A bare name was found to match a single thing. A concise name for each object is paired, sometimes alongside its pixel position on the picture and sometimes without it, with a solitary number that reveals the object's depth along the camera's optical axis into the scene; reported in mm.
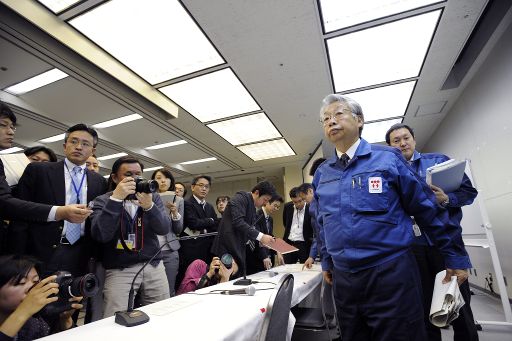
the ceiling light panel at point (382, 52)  2721
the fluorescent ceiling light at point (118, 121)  4235
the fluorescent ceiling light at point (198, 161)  6621
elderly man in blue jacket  1100
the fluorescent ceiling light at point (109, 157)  5965
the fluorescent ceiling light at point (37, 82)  3123
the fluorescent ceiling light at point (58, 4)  2318
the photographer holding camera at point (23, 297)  860
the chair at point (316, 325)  1718
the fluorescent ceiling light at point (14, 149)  5133
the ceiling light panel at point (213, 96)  3414
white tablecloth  855
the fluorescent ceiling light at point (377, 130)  4973
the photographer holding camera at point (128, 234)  1424
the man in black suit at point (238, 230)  2199
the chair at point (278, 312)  726
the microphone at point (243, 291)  1379
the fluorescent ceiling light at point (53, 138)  4758
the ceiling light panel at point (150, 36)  2385
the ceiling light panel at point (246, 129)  4551
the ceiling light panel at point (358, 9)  2424
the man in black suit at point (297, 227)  3152
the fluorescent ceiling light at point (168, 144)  5500
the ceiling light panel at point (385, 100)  3834
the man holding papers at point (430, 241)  1513
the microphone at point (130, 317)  960
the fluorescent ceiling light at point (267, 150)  5740
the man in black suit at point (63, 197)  1383
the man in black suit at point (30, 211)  1264
